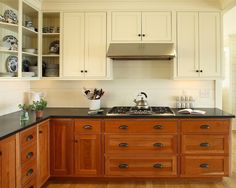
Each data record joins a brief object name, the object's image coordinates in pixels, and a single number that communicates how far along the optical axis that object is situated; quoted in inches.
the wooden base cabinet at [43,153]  118.1
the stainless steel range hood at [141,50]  136.6
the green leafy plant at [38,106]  121.0
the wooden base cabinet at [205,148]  128.8
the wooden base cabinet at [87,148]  130.3
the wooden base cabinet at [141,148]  129.3
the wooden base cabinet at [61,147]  130.9
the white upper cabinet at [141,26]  142.9
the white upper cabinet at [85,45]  144.6
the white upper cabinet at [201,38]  143.0
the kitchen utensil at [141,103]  145.6
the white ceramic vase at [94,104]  145.3
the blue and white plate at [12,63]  120.3
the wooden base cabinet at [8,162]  84.6
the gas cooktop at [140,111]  131.8
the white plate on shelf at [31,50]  133.4
